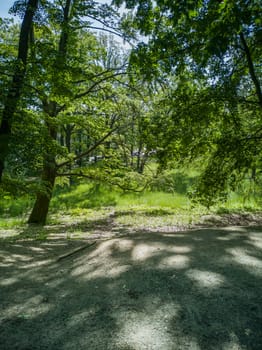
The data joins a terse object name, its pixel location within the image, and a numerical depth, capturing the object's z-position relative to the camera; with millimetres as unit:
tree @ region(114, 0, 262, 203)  4765
